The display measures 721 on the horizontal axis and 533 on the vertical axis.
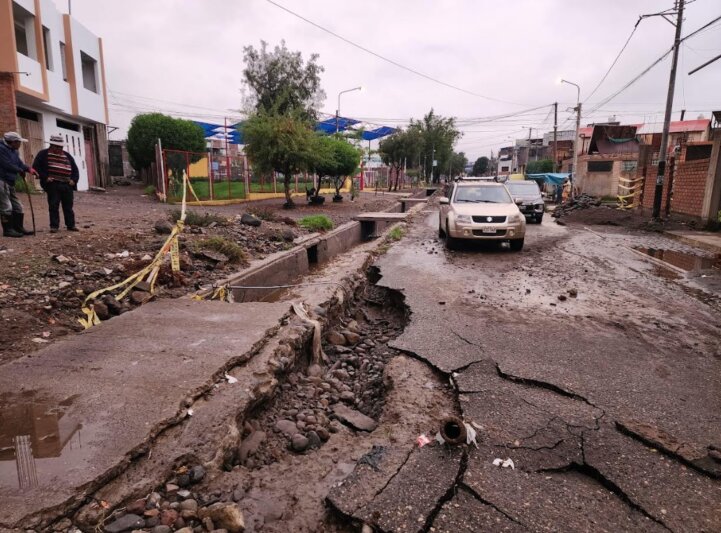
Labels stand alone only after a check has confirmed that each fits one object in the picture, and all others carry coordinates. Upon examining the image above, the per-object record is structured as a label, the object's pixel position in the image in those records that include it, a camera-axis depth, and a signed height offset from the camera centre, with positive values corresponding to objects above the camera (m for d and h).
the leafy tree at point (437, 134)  61.06 +6.90
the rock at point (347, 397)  4.00 -1.85
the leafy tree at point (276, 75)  35.69 +8.56
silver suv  10.30 -0.66
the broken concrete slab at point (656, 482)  2.27 -1.60
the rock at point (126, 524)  2.01 -1.52
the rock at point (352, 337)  5.44 -1.82
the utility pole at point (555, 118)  38.19 +5.80
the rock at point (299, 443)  3.10 -1.76
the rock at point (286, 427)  3.26 -1.75
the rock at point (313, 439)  3.16 -1.78
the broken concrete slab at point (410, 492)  2.21 -1.60
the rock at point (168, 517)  2.11 -1.55
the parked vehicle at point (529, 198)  17.73 -0.41
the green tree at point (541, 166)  49.97 +2.38
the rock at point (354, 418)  3.43 -1.81
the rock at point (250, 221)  11.05 -0.91
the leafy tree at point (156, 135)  25.73 +2.67
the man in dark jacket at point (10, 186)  6.94 -0.10
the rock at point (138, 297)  5.34 -1.36
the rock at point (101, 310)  4.91 -1.38
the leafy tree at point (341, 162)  21.45 +1.11
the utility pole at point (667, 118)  16.12 +2.58
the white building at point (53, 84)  15.30 +3.87
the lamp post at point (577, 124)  29.40 +4.18
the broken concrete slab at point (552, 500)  2.22 -1.62
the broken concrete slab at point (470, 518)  2.17 -1.61
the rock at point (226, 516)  2.14 -1.58
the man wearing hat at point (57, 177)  7.20 +0.05
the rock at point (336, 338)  5.36 -1.81
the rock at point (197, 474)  2.40 -1.53
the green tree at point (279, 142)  16.81 +1.55
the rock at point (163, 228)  8.58 -0.87
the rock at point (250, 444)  2.86 -1.69
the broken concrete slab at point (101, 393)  2.19 -1.36
